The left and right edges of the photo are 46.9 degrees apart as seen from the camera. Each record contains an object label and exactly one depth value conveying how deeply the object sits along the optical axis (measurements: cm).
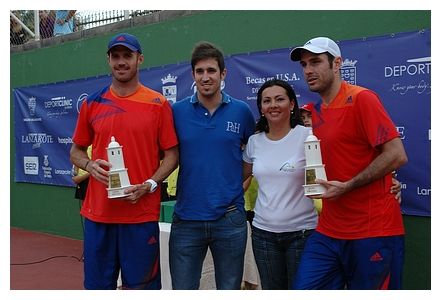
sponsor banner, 418
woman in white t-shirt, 303
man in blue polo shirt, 311
